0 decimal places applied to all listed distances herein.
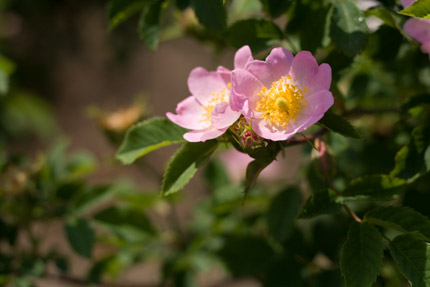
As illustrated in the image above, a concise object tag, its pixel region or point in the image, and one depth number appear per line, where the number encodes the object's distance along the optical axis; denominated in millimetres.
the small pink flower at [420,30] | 731
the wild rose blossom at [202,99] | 736
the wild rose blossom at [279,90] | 716
